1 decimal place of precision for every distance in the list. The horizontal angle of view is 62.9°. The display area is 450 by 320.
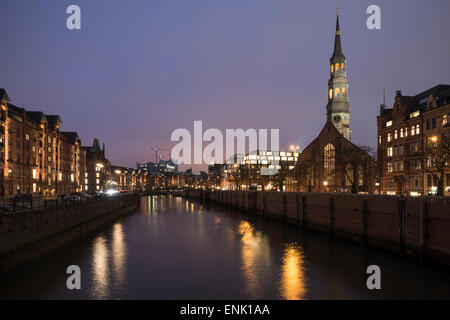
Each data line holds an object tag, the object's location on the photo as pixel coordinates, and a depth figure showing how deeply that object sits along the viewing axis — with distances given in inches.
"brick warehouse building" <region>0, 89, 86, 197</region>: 3011.8
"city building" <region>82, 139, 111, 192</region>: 7268.7
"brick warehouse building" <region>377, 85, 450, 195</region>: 2503.0
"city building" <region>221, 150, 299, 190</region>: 6784.0
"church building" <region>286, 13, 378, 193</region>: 3577.8
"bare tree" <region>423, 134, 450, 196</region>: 1596.9
